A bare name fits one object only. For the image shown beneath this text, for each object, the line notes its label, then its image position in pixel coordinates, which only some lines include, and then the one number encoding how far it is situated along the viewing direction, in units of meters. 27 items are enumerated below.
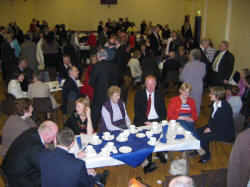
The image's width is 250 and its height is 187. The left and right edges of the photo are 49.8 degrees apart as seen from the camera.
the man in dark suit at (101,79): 4.71
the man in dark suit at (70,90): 5.03
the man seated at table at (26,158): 2.68
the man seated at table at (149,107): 4.35
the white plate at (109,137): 3.51
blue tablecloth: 3.20
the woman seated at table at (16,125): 3.43
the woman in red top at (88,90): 5.29
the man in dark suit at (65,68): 6.38
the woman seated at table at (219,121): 4.05
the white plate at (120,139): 3.47
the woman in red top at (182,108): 4.36
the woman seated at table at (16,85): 5.15
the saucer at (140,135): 3.58
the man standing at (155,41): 10.25
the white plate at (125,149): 3.23
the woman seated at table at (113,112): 4.02
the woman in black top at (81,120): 3.83
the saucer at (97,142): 3.39
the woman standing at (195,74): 5.24
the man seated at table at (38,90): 5.21
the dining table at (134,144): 3.16
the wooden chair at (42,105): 5.10
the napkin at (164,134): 3.45
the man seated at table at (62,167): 2.44
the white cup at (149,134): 3.55
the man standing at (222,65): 6.10
